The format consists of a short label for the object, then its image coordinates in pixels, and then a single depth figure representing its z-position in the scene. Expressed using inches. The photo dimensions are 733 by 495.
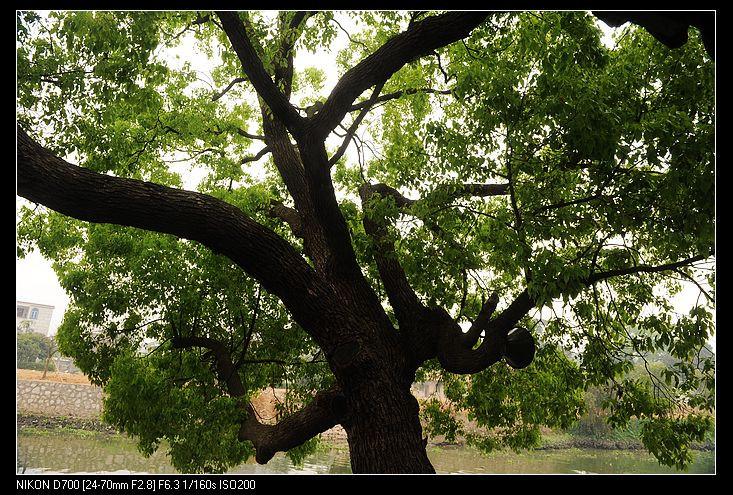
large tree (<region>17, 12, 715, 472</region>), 136.6
